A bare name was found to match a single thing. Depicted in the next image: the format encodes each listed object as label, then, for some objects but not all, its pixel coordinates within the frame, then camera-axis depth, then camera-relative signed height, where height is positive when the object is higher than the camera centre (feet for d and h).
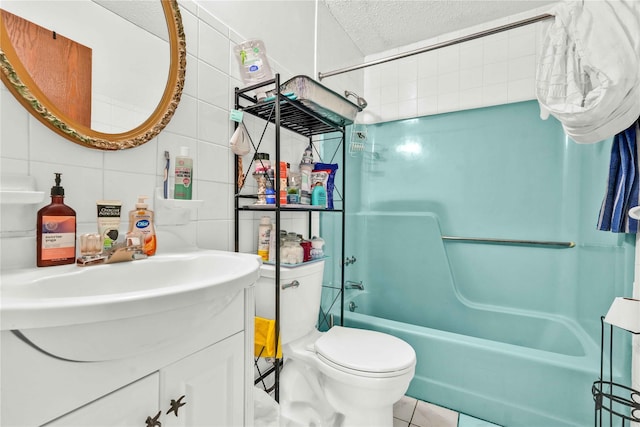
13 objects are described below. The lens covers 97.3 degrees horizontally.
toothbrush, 2.91 +0.31
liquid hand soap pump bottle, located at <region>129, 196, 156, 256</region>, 2.54 -0.17
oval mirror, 2.03 +1.09
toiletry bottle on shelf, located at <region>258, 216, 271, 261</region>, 3.90 -0.44
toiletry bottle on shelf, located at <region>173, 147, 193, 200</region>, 2.93 +0.33
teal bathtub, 4.14 -0.97
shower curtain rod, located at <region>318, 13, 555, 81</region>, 4.20 +2.84
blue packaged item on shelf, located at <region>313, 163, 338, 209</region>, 4.80 +0.63
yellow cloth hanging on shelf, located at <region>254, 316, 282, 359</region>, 3.51 -1.63
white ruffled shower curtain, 2.86 +1.45
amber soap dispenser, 2.01 -0.21
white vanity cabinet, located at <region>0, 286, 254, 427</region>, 1.22 -0.99
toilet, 3.25 -1.87
